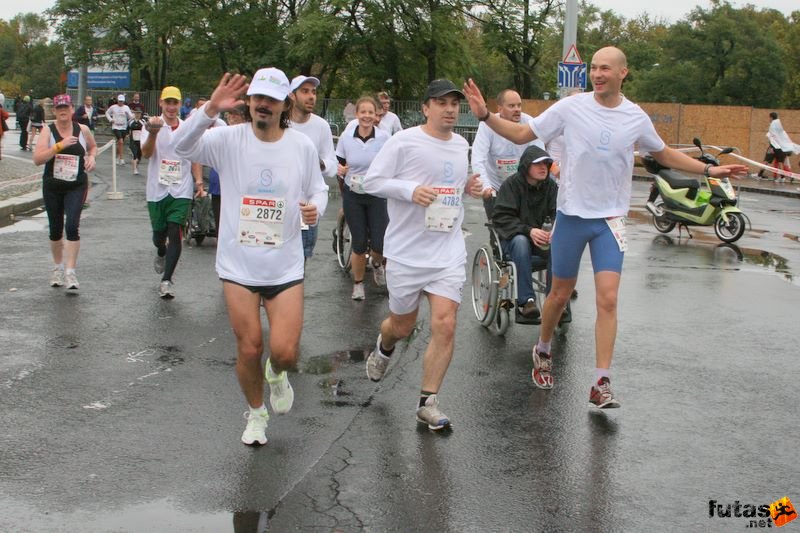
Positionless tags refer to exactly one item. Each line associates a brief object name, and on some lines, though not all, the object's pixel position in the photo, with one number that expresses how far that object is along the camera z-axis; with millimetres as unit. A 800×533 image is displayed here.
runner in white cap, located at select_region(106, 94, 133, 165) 29797
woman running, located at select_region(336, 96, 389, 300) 10305
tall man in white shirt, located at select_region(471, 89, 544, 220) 9383
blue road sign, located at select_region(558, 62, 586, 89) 22422
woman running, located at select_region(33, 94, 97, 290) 9930
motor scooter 15484
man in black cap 6184
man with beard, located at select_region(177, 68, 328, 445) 5523
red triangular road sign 22438
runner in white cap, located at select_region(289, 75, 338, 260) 8656
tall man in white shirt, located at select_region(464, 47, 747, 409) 6562
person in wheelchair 8688
